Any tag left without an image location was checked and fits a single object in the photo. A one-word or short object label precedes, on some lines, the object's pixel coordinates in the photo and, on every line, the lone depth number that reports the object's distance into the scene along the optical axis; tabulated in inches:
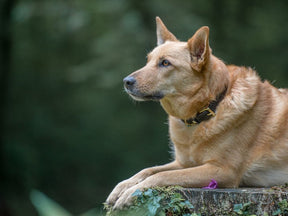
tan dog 166.6
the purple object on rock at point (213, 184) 162.2
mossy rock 147.9
